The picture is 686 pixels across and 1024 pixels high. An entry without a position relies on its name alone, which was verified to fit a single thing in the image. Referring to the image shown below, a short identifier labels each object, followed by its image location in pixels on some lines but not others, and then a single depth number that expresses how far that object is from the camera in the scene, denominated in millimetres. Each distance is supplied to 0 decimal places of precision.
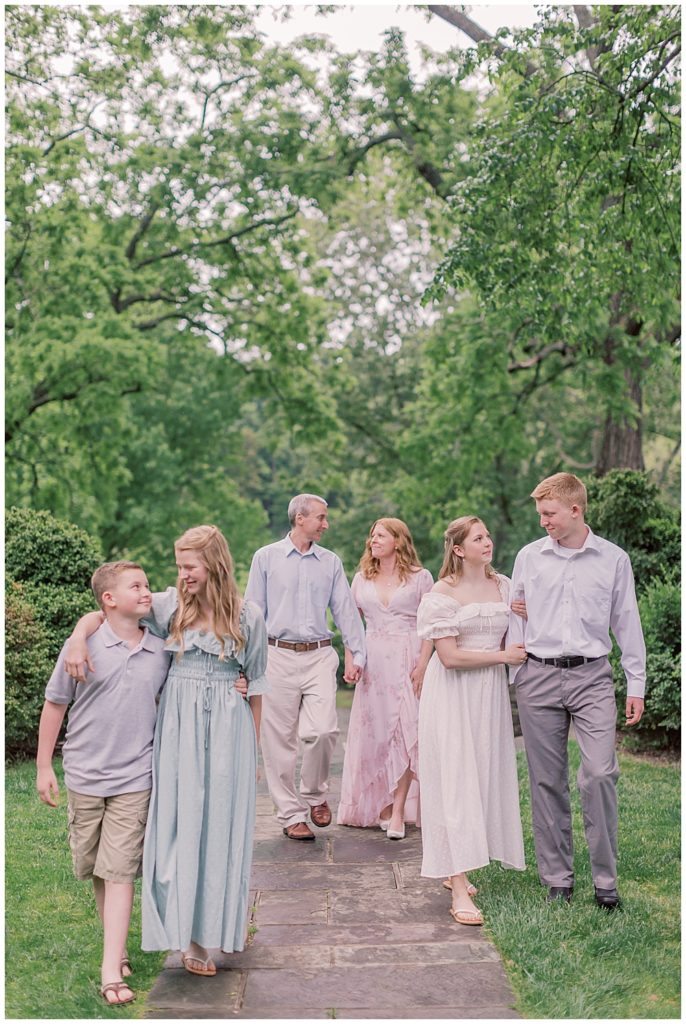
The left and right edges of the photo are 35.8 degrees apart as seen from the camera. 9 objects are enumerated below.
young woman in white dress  5445
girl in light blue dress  4473
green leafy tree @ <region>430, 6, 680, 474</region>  8195
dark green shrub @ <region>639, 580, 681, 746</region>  9328
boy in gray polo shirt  4449
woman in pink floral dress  7145
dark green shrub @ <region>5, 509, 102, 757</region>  8961
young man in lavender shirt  5480
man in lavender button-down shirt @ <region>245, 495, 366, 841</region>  6957
